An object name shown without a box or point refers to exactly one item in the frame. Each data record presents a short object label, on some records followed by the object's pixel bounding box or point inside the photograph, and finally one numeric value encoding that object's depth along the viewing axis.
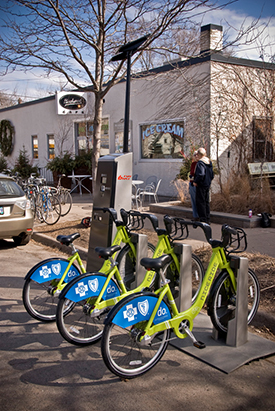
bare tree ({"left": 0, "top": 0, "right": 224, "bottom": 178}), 7.41
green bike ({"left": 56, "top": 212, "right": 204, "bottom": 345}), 3.51
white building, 12.21
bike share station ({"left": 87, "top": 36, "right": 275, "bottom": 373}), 3.43
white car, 7.44
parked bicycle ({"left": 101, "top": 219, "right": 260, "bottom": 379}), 3.04
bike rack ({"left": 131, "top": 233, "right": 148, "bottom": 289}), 4.42
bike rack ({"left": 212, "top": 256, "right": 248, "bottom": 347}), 3.54
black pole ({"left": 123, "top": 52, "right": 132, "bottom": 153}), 6.00
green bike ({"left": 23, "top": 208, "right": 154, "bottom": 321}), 3.99
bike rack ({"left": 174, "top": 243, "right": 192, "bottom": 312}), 3.78
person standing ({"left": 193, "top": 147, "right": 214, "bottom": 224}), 8.41
